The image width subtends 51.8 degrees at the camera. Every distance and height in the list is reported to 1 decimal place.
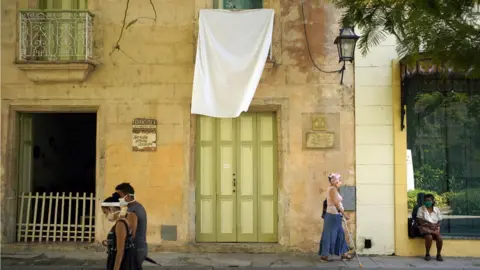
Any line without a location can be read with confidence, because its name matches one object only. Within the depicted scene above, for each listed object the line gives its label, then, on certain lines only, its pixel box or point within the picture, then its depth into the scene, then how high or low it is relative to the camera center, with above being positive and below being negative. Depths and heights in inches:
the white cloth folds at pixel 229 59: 360.2 +71.5
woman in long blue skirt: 342.6 -49.4
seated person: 360.2 -49.6
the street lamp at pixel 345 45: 359.6 +81.4
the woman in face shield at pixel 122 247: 217.0 -41.1
